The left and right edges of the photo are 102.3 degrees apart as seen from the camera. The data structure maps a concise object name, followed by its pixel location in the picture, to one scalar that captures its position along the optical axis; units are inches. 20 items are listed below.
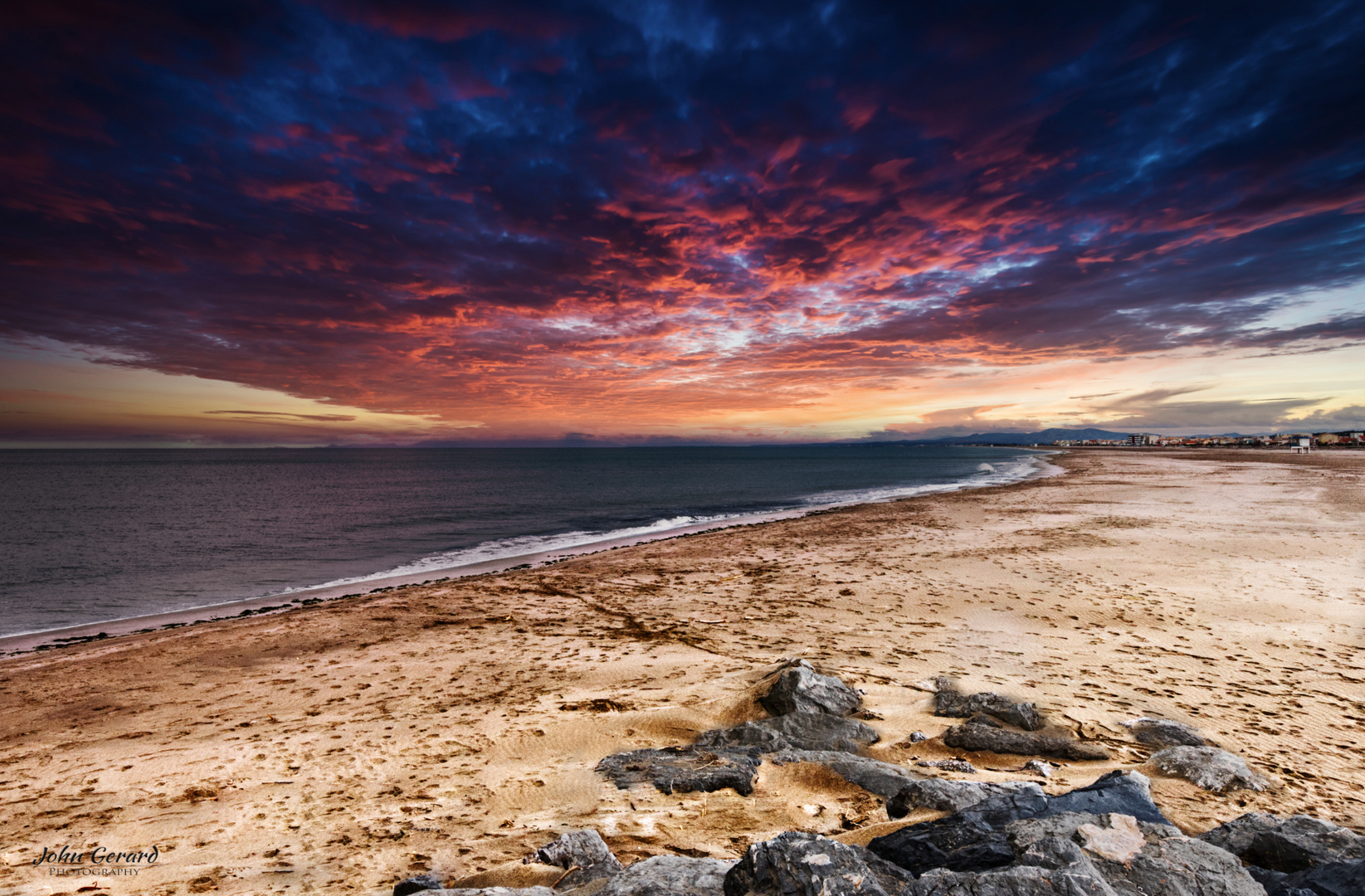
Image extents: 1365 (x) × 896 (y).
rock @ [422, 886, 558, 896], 143.6
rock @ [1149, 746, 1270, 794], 212.7
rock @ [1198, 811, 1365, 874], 147.6
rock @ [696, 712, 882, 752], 256.5
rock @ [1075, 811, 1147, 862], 137.3
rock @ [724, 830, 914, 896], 130.6
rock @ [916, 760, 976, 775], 232.8
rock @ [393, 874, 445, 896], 163.9
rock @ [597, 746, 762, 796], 221.8
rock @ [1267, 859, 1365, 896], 128.7
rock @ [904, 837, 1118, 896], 119.3
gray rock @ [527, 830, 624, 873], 170.4
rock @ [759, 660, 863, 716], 284.7
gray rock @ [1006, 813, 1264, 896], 128.8
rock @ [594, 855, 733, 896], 144.6
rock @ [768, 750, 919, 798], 213.9
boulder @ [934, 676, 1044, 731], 273.6
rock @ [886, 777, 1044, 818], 192.7
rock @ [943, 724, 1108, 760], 244.2
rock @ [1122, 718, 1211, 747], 253.8
